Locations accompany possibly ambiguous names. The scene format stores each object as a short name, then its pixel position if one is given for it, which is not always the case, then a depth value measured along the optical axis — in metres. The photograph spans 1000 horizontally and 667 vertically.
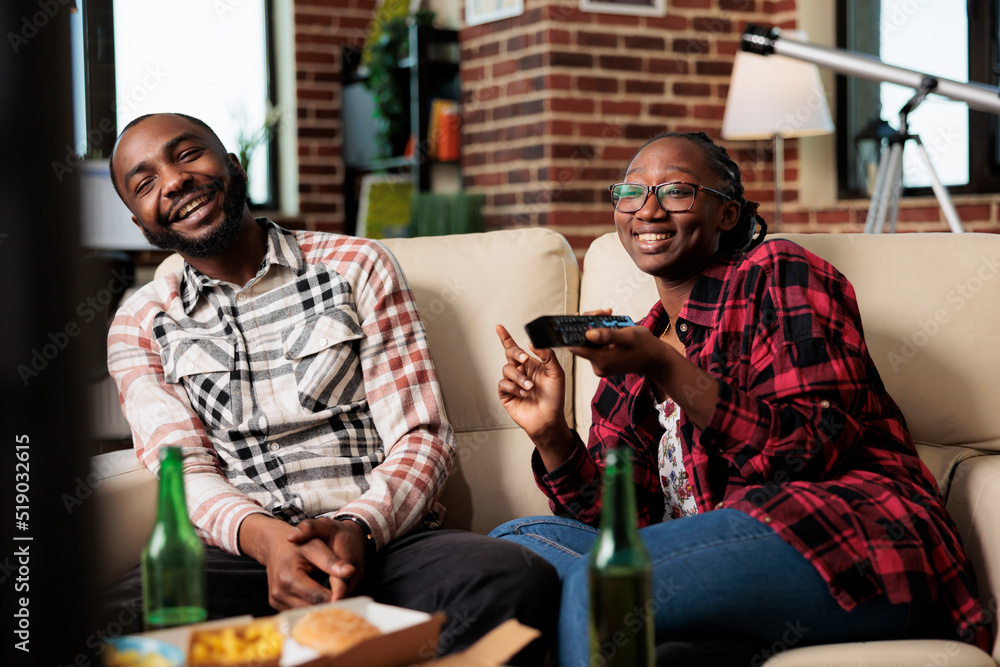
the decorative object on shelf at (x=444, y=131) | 3.64
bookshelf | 3.68
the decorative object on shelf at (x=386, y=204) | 4.00
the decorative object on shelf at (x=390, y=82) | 3.85
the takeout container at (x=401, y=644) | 0.79
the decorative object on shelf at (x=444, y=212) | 3.46
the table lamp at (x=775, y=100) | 3.19
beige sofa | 1.38
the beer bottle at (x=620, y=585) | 0.77
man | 1.43
